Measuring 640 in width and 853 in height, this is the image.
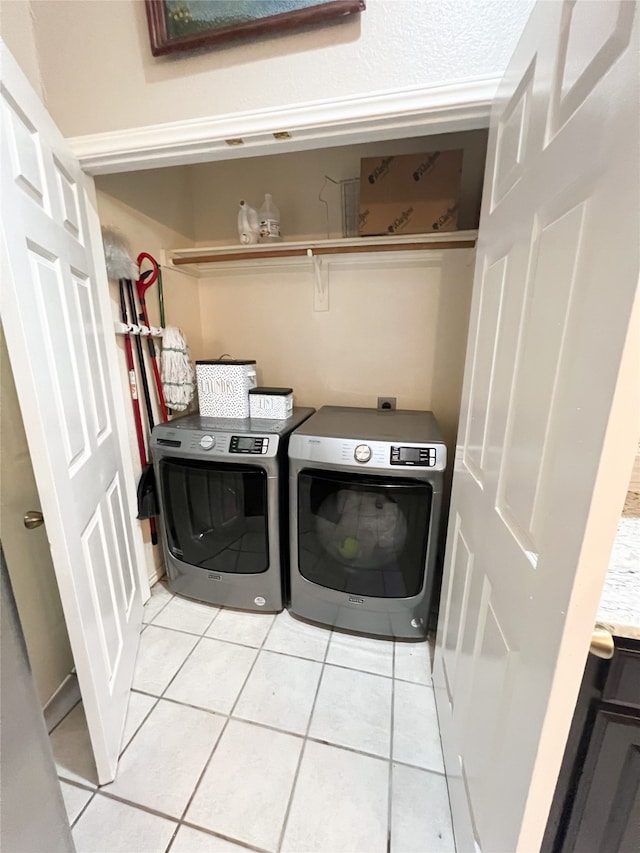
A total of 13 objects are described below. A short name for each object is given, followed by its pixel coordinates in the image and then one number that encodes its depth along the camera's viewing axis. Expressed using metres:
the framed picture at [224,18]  0.91
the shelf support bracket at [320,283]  1.97
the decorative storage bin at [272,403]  1.79
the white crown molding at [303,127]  0.93
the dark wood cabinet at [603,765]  0.58
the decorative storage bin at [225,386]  1.80
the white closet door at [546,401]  0.41
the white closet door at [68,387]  0.80
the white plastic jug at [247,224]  1.88
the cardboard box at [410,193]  1.59
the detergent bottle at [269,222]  1.86
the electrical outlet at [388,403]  2.05
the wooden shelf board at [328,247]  1.65
